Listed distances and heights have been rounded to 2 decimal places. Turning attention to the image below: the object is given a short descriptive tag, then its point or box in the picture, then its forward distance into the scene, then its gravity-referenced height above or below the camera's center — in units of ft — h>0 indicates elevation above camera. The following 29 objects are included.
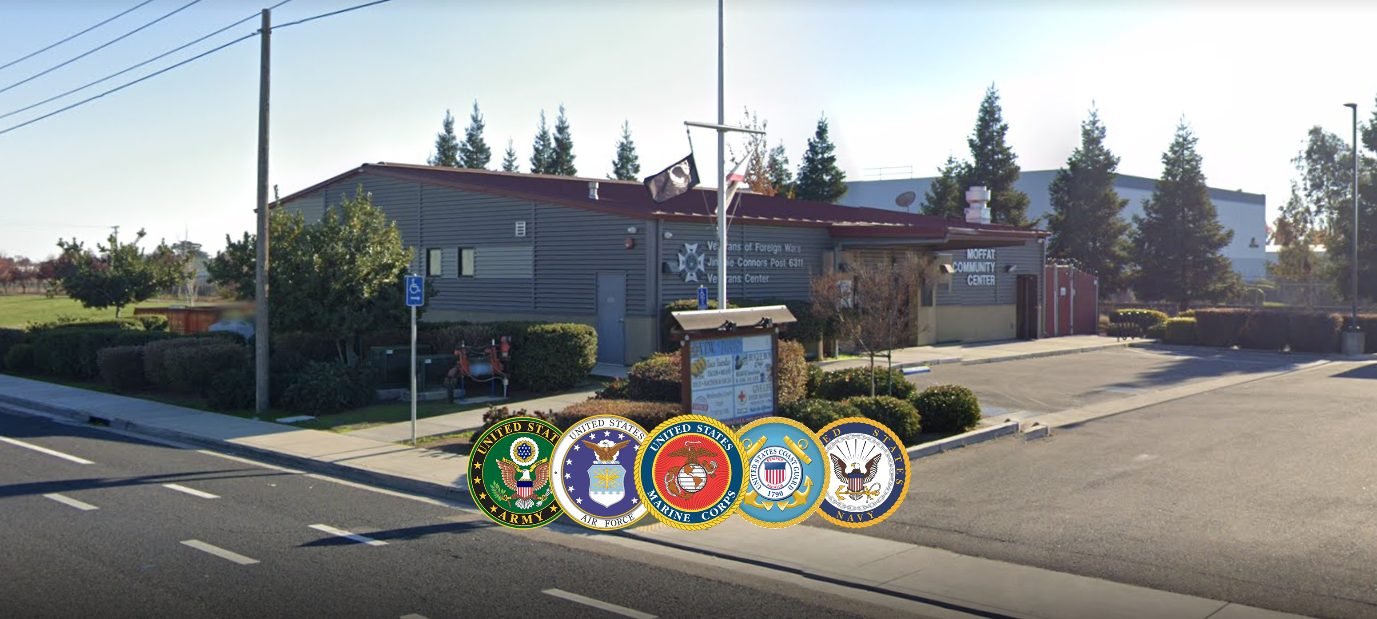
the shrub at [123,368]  74.79 -4.35
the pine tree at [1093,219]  184.55 +15.10
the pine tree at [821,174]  200.23 +24.98
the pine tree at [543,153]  269.64 +39.08
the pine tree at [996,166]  189.47 +25.22
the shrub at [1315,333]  108.27 -2.75
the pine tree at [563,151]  267.39 +39.14
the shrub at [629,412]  45.57 -4.60
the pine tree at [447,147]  275.18 +41.30
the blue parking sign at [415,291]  50.47 +0.72
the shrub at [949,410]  51.75 -5.05
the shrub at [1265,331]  110.83 -2.60
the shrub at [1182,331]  117.80 -2.79
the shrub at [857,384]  57.11 -4.25
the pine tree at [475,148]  273.75 +40.92
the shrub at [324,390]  61.93 -4.94
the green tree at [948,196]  192.75 +20.07
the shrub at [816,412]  46.93 -4.75
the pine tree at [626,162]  265.34 +36.04
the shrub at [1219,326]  113.60 -2.17
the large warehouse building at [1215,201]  221.66 +24.98
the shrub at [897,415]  49.08 -5.06
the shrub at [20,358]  90.89 -4.47
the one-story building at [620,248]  86.17 +5.30
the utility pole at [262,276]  61.87 +1.79
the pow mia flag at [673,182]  68.08 +8.01
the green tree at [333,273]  67.67 +2.17
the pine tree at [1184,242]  172.86 +10.58
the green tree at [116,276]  116.88 +3.34
